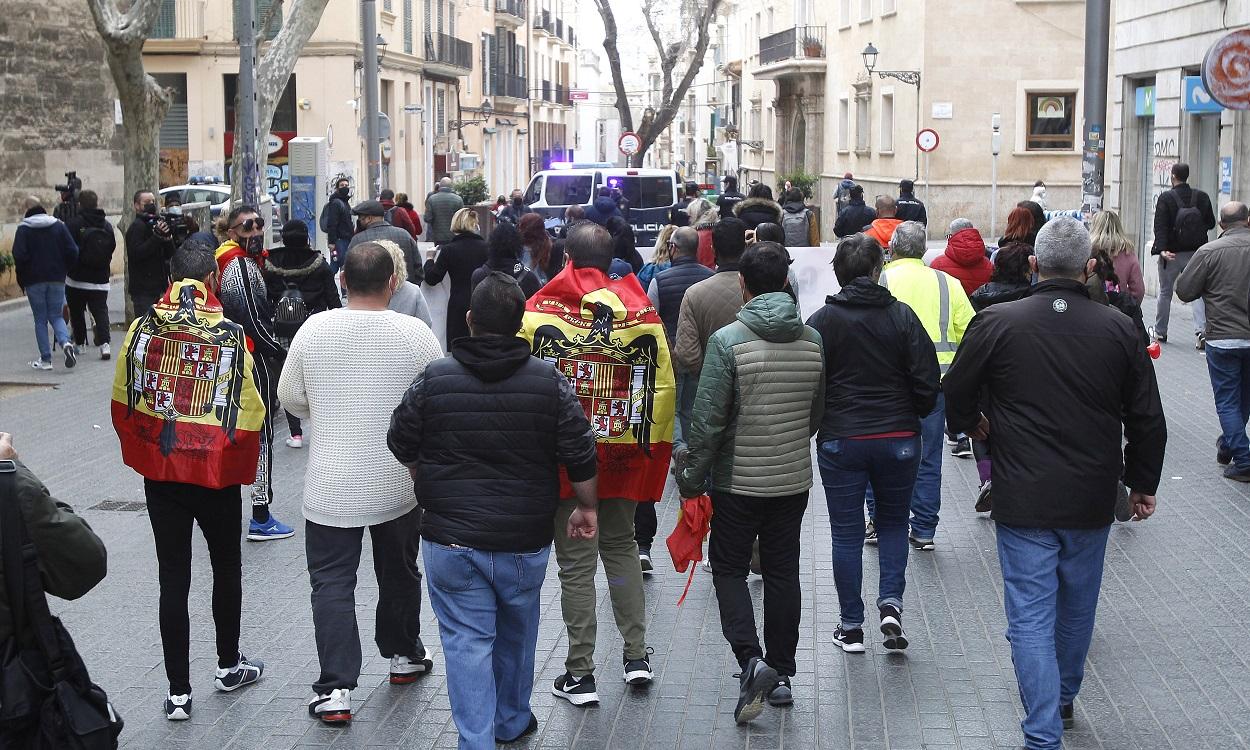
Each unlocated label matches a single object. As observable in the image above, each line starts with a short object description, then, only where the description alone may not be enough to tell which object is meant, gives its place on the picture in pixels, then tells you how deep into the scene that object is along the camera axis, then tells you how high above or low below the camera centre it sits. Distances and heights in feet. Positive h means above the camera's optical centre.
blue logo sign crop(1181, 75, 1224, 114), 65.67 +3.65
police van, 86.74 -0.38
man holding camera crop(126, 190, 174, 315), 50.52 -2.17
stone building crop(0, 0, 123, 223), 78.18 +4.24
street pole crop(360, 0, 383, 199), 83.56 +4.96
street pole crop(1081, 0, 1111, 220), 52.65 +2.82
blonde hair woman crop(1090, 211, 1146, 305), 30.50 -1.28
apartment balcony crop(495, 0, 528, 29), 209.97 +23.44
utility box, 85.61 +0.24
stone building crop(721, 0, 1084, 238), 124.26 +7.04
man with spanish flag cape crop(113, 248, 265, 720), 19.10 -3.12
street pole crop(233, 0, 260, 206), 60.13 +3.03
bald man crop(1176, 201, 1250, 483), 32.91 -2.82
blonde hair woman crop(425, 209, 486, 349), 37.78 -1.92
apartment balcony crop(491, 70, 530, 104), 208.74 +13.50
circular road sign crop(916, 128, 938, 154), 118.73 +3.39
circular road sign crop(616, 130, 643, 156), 134.10 +3.49
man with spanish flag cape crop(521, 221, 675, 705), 19.66 -2.65
